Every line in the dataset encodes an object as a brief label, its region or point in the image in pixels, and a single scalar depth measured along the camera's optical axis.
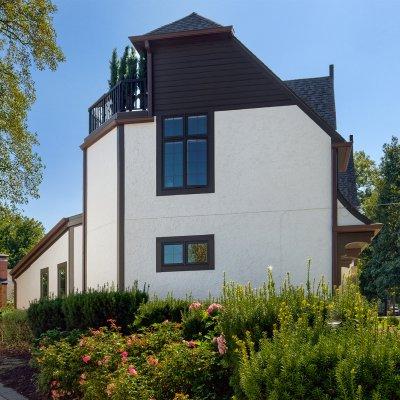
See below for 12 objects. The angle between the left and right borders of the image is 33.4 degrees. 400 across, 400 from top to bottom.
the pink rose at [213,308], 9.21
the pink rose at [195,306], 9.74
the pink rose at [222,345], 7.26
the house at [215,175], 14.95
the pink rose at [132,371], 7.48
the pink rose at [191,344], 8.12
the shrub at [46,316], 12.88
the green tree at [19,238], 62.06
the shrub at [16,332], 15.10
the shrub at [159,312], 11.73
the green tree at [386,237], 40.19
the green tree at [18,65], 19.47
